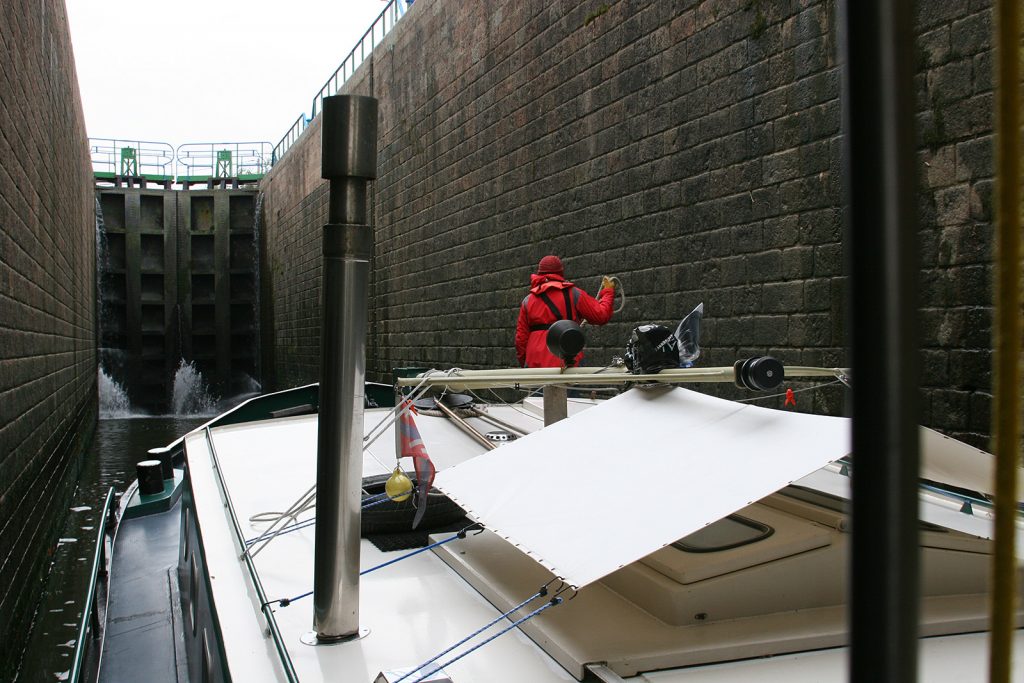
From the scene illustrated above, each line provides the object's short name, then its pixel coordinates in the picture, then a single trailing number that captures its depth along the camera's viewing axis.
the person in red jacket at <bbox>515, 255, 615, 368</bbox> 5.18
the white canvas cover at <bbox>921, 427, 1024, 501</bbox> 1.49
